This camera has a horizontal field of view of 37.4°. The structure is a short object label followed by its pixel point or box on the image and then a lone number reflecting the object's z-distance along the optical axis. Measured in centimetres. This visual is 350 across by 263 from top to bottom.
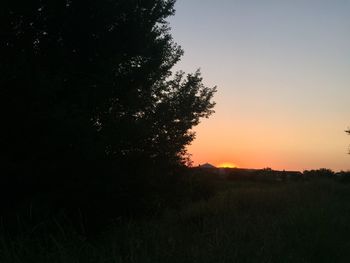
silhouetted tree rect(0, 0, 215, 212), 1086
